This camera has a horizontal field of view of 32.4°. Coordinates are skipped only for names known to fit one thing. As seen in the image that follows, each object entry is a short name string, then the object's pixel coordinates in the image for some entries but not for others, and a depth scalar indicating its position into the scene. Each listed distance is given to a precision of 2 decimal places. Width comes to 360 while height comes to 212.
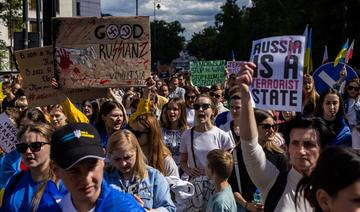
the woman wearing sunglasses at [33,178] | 3.22
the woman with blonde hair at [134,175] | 4.16
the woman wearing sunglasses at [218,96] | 10.12
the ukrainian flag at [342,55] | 11.91
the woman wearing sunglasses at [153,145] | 5.30
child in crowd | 4.92
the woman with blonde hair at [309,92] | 8.91
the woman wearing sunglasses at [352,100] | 9.56
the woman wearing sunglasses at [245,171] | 5.14
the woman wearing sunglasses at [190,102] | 9.79
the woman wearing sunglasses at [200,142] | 6.77
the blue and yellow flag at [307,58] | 8.99
